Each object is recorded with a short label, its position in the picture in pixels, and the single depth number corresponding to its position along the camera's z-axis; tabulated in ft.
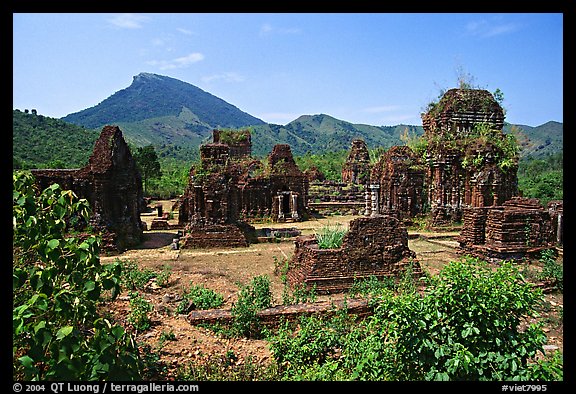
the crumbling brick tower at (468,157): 70.03
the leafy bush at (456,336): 13.67
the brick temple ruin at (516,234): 42.70
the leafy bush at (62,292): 11.31
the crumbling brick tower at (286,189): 89.76
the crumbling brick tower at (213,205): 57.57
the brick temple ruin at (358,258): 34.63
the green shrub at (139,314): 23.62
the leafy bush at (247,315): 24.26
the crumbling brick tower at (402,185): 75.46
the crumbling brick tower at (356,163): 165.17
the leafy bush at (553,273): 33.83
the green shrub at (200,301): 27.99
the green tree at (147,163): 137.69
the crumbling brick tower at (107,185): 53.42
